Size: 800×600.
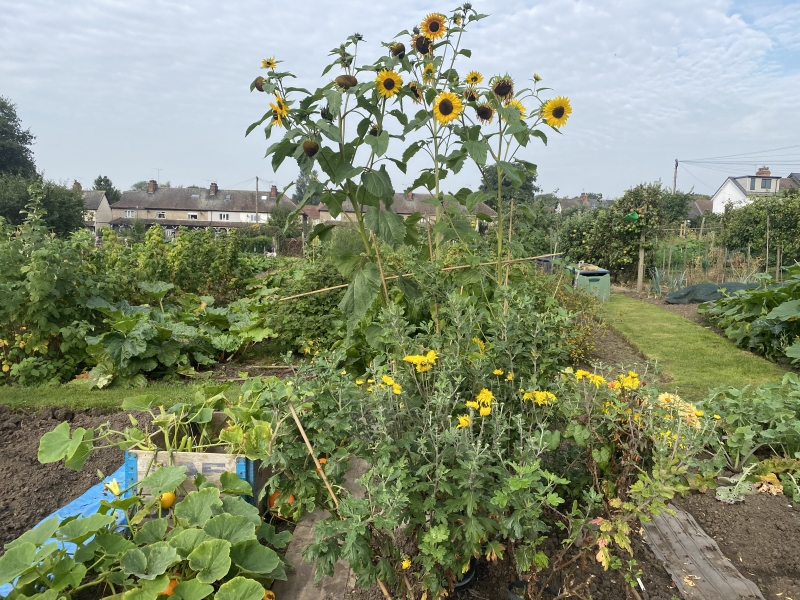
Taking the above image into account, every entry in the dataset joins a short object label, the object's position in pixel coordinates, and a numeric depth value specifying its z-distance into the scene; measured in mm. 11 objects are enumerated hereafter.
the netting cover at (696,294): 8922
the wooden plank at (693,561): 1806
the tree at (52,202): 25750
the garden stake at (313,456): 1556
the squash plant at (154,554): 1408
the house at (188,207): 47281
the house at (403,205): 36225
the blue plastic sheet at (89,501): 2174
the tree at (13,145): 36344
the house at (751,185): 43875
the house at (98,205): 46922
